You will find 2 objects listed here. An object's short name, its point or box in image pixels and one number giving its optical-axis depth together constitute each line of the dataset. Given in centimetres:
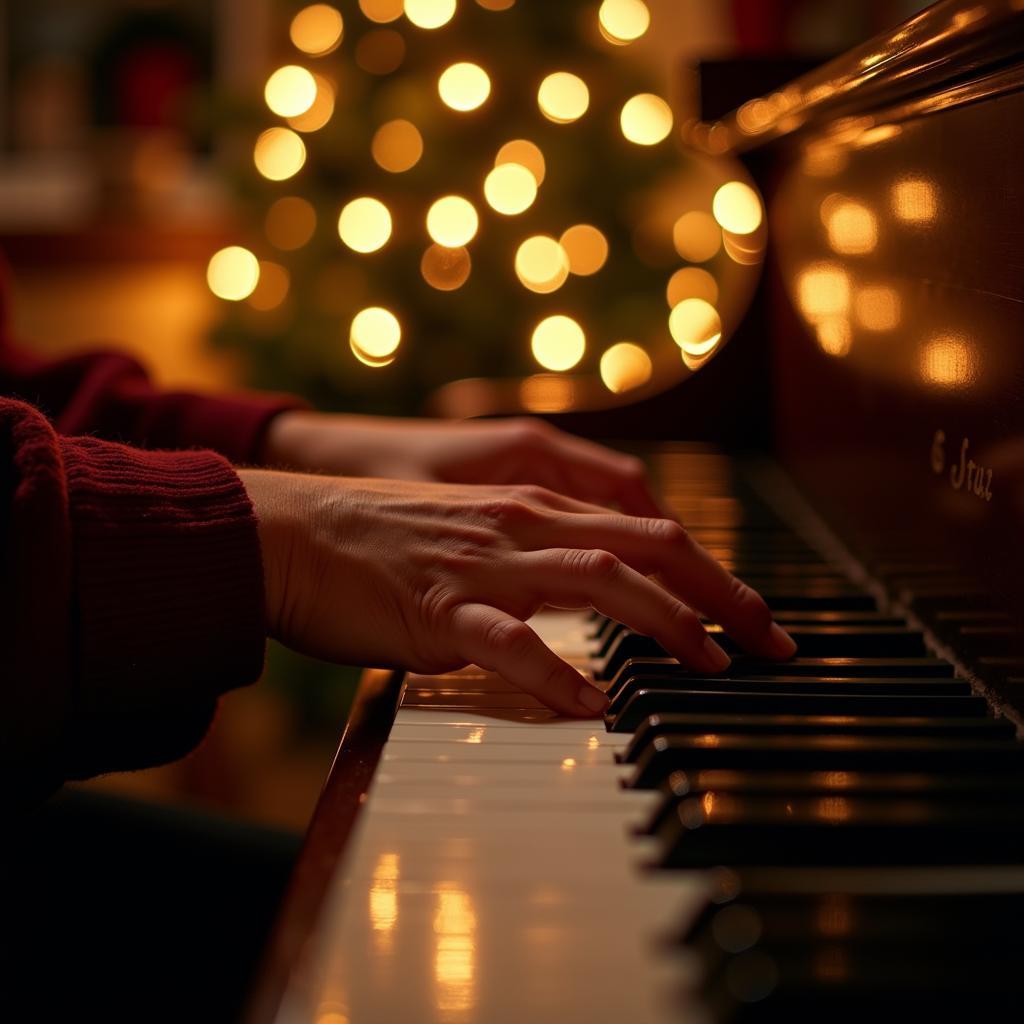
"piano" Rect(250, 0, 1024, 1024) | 49
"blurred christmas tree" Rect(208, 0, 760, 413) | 291
